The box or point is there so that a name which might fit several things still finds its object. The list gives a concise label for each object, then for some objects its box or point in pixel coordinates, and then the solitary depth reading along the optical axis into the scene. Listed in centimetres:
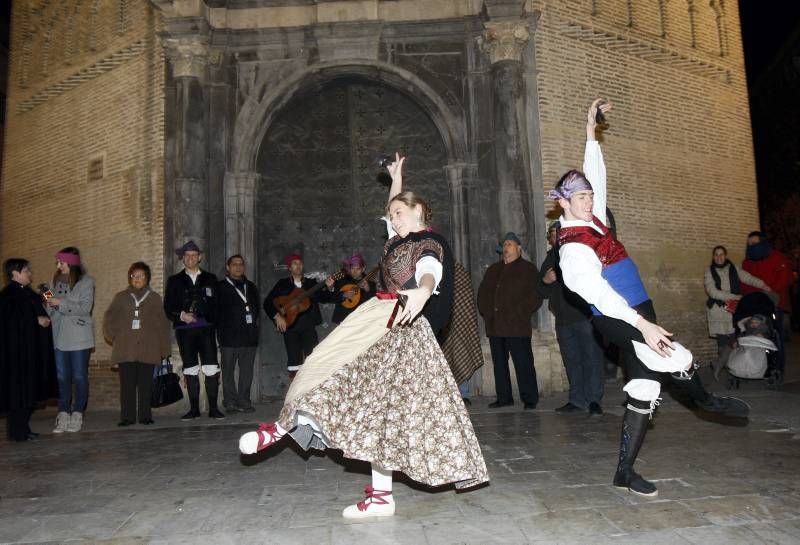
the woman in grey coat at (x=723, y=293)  841
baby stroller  739
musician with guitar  795
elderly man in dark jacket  729
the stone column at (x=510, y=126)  864
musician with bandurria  805
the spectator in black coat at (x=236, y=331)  771
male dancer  340
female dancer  319
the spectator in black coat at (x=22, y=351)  626
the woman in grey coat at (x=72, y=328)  702
